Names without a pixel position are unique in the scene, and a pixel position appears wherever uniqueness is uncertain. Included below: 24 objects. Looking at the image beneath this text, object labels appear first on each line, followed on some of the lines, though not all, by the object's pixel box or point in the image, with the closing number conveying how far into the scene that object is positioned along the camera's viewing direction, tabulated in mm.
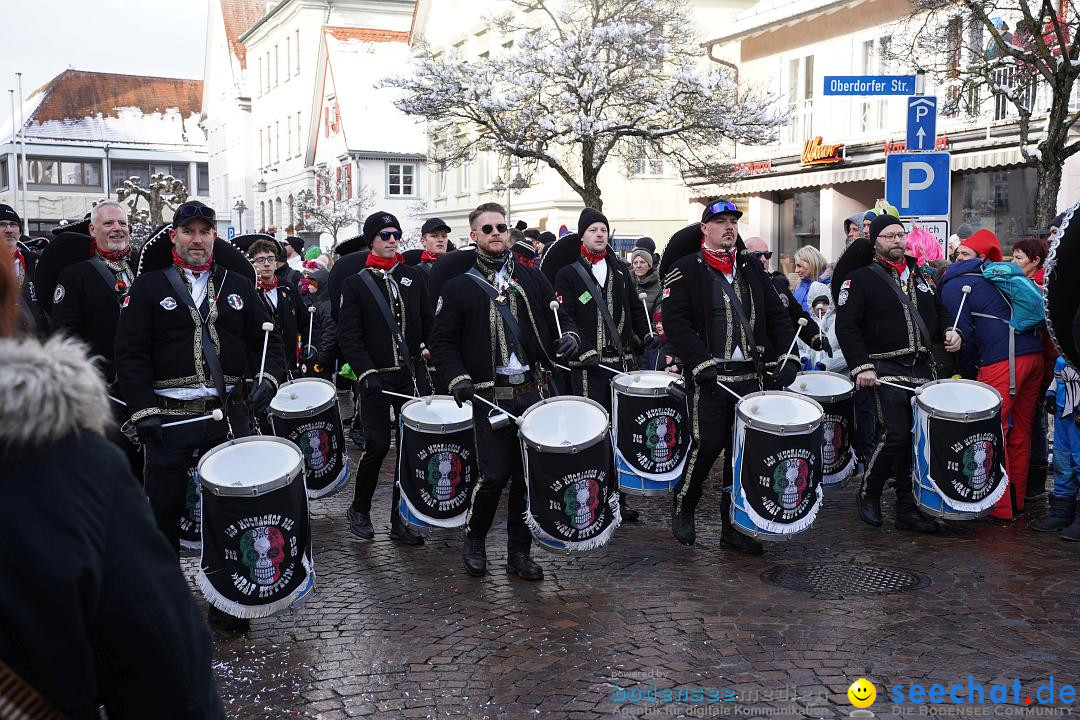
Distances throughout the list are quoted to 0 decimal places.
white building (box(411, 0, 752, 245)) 33188
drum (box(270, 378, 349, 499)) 8039
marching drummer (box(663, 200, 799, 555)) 6887
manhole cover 6059
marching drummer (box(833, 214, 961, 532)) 7273
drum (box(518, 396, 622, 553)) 5867
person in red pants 7727
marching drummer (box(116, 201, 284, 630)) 5488
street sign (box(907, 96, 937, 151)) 10445
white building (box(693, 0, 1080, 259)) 20016
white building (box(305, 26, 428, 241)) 50188
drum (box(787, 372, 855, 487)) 7930
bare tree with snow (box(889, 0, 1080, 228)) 12922
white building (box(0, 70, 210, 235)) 73688
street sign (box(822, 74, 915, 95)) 10430
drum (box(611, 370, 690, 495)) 7621
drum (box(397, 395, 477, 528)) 6902
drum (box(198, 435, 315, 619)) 5117
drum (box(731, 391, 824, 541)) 6293
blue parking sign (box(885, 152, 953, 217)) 10161
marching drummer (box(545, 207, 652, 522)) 8000
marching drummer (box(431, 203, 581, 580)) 6355
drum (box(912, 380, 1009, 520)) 6773
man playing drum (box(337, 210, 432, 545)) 7578
